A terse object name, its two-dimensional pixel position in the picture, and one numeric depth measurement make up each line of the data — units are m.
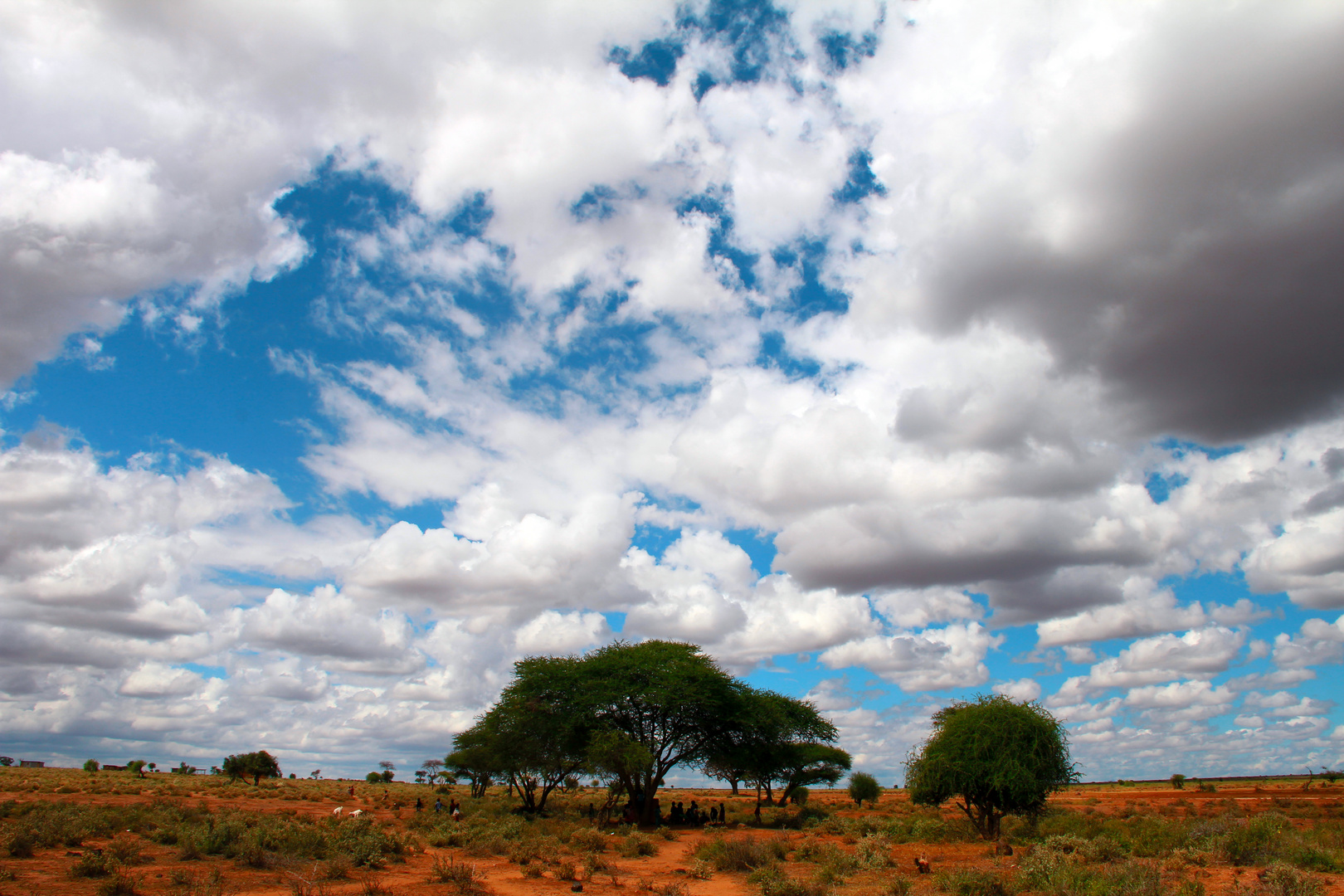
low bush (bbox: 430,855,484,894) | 20.16
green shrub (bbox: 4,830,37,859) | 22.50
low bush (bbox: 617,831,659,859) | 30.57
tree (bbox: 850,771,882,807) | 72.31
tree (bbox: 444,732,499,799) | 53.88
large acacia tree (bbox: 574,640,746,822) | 47.53
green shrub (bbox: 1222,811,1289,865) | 23.91
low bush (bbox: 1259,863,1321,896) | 16.22
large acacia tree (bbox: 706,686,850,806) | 53.69
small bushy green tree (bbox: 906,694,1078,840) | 28.58
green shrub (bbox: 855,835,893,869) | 24.80
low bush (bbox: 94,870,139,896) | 17.13
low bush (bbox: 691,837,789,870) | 25.94
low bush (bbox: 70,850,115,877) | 20.02
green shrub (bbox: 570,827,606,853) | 30.98
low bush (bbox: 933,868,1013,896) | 18.53
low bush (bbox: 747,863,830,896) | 19.08
